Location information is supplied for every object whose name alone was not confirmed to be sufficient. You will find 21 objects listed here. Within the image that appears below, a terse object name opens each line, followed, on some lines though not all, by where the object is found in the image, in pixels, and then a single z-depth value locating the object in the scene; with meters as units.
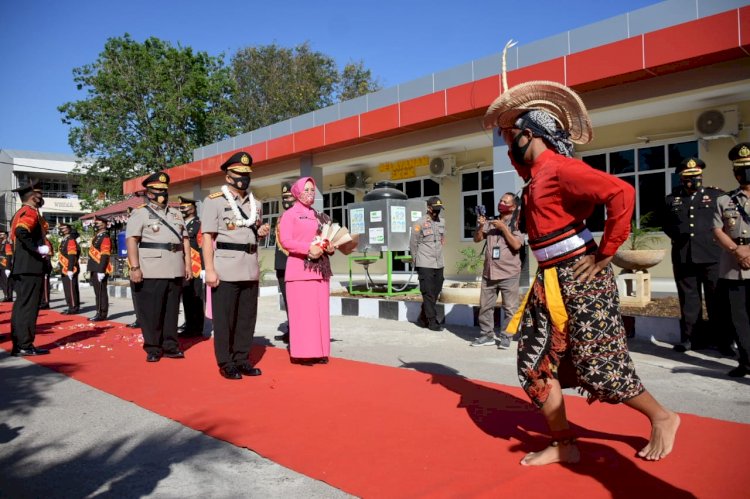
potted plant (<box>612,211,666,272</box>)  7.49
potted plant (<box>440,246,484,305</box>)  8.75
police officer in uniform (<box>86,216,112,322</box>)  9.72
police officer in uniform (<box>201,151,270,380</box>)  4.94
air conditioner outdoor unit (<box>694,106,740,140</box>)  9.84
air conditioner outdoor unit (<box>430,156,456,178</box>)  14.81
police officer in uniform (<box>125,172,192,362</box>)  5.76
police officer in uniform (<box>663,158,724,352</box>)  5.70
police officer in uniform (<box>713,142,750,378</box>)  4.53
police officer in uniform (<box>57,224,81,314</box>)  10.73
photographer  6.26
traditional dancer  2.55
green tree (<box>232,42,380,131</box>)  31.52
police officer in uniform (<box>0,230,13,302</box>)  13.92
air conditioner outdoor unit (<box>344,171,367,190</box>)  17.22
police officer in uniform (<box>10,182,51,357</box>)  6.21
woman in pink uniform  5.42
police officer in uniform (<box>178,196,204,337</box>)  7.72
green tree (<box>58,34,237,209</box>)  26.89
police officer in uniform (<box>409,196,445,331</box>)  7.65
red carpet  2.54
